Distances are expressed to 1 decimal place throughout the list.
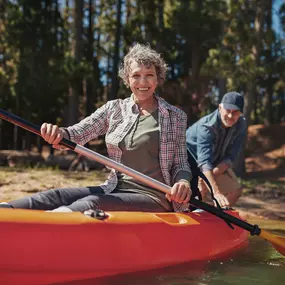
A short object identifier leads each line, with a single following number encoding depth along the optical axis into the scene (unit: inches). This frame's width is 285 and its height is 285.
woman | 120.4
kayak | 97.2
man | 170.8
